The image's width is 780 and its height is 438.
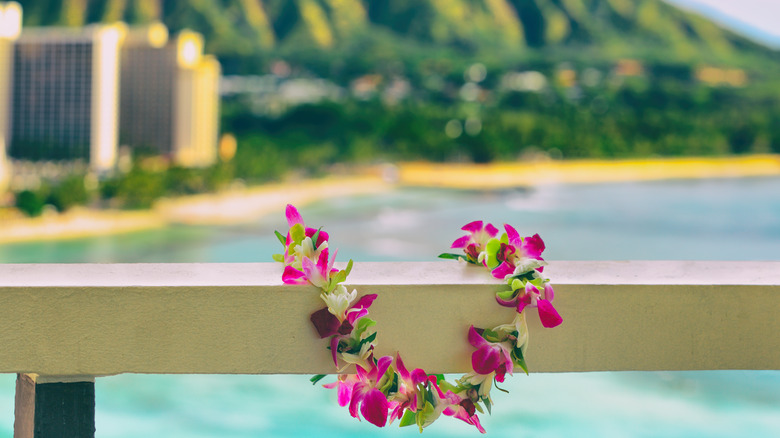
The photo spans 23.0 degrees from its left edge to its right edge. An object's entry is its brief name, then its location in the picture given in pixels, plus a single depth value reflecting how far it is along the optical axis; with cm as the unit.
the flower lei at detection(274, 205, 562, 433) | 181
